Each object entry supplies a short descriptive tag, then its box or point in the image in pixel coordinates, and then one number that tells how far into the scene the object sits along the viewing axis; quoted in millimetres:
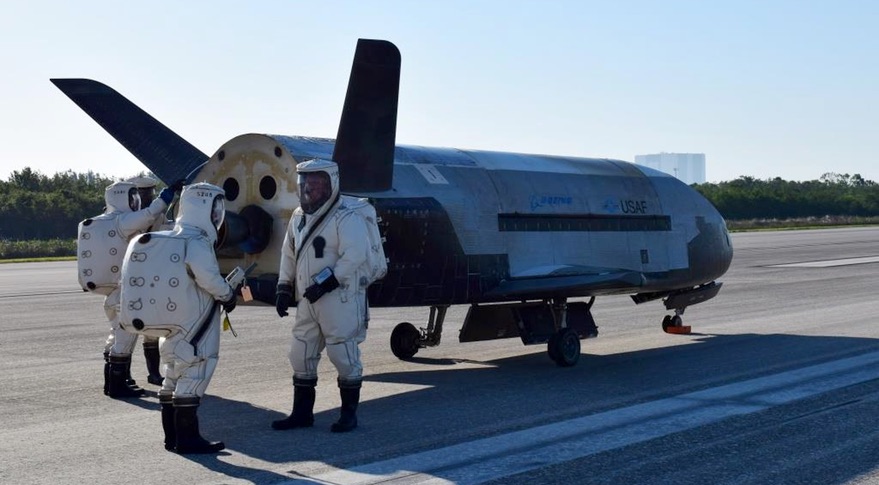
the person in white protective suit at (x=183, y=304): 8523
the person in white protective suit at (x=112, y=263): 11344
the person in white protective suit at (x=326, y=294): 9484
